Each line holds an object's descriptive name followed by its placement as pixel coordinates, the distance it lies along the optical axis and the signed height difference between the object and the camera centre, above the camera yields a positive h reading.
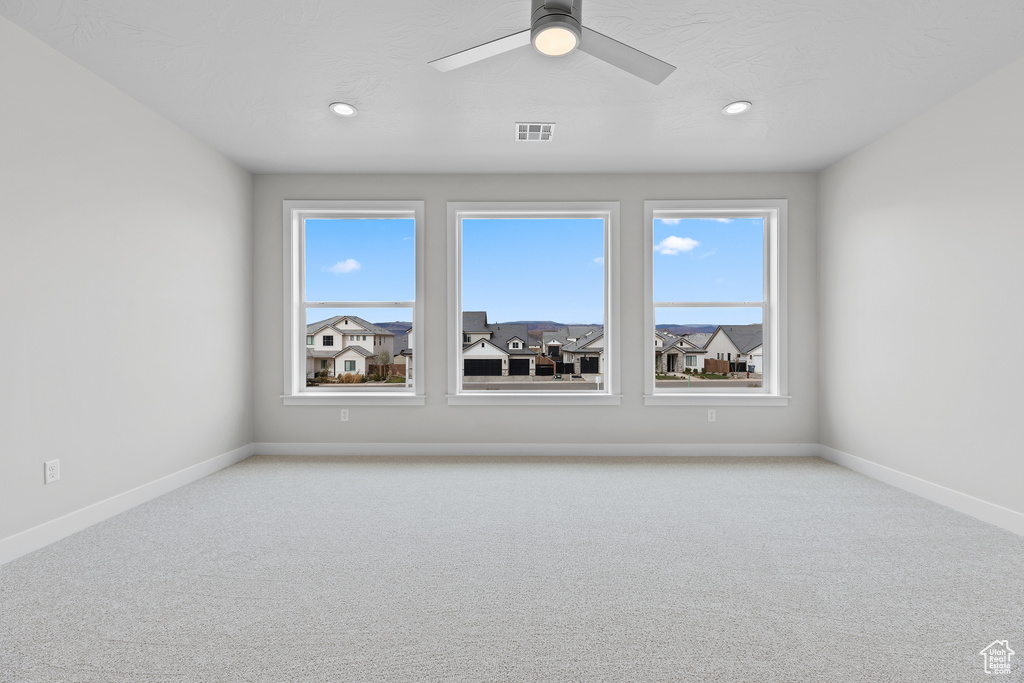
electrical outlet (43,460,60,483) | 2.34 -0.64
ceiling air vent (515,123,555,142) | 3.17 +1.48
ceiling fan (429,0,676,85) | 1.80 +1.21
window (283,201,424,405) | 4.24 +0.51
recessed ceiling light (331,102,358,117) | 2.88 +1.48
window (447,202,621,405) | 4.17 +0.39
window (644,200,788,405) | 4.18 +0.42
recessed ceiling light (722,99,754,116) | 2.87 +1.47
